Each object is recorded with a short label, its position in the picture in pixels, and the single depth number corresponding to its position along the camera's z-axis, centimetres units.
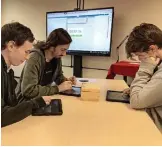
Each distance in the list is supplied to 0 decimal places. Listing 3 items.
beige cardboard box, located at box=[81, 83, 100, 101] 156
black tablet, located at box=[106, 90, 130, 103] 159
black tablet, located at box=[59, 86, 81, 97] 169
